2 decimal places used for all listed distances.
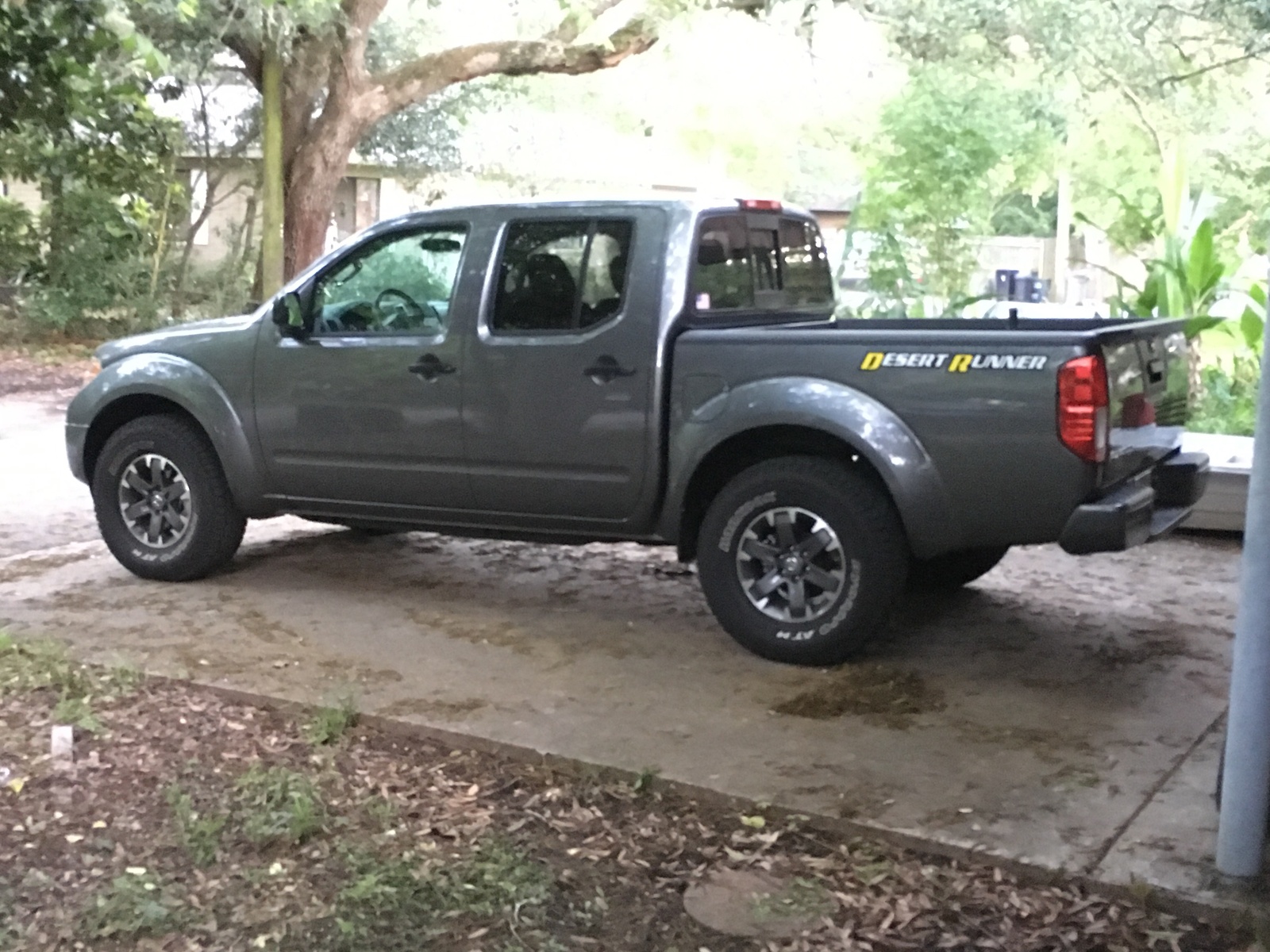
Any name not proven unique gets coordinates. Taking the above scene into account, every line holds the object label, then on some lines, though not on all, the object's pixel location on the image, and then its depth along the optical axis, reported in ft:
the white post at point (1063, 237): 76.64
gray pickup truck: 17.22
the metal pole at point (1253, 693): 12.09
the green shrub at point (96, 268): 60.85
